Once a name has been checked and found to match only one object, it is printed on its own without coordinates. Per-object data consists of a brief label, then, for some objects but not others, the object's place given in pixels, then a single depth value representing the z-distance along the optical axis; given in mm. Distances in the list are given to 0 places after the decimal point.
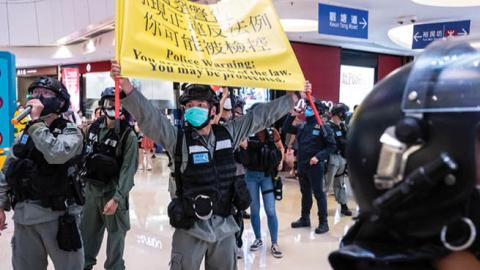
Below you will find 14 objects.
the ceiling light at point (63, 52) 14422
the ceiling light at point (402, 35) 9750
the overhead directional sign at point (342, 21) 6812
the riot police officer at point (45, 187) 2477
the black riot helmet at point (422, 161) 633
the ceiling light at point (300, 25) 8706
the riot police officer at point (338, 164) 5910
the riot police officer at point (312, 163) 5215
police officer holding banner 2271
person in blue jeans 4352
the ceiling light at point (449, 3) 6891
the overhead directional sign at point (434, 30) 7820
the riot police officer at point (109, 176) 3352
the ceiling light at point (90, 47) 12983
